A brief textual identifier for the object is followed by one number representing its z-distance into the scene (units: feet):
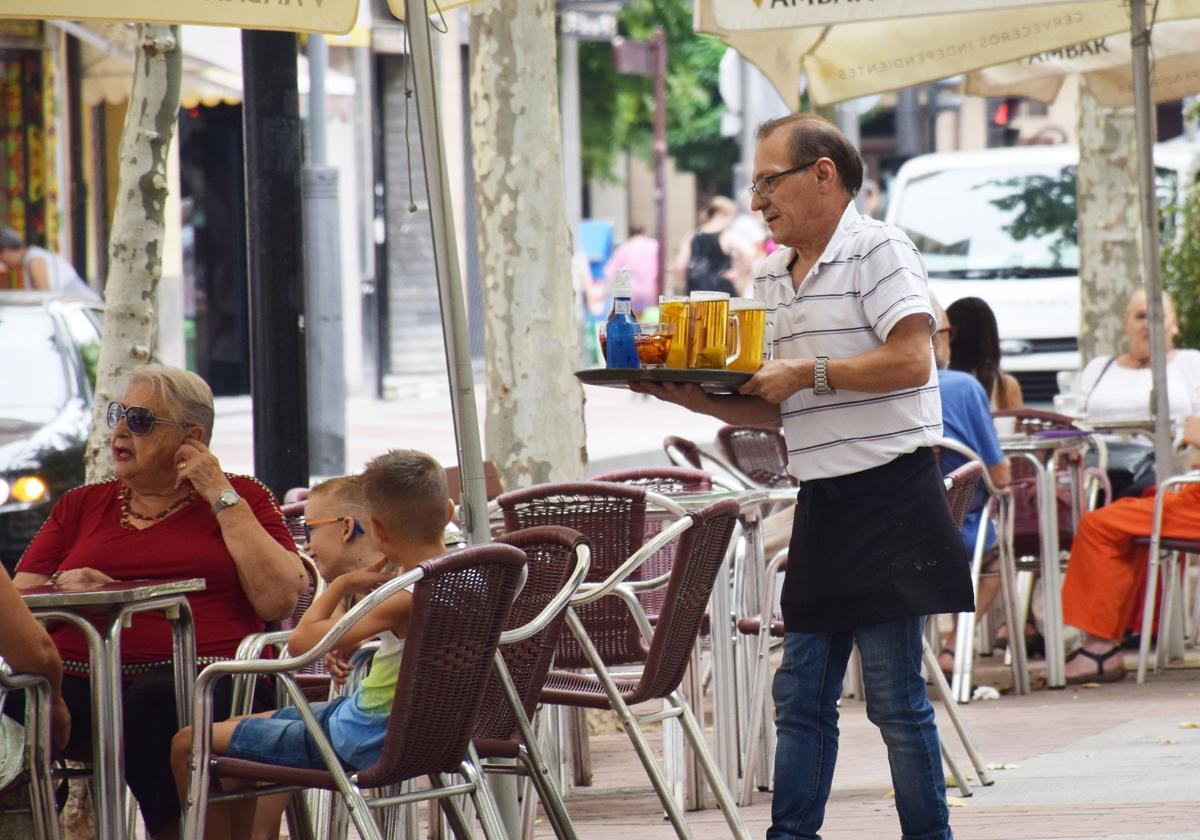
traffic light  273.21
